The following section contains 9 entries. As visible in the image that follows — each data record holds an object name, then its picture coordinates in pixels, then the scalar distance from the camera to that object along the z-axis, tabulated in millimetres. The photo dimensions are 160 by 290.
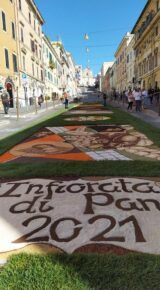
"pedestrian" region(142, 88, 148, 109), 24819
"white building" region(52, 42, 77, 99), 80875
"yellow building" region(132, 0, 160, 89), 37875
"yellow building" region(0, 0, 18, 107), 28259
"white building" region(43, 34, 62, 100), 54925
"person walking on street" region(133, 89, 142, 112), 20234
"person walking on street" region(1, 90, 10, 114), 19969
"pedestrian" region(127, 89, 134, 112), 23241
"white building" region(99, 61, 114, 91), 146700
